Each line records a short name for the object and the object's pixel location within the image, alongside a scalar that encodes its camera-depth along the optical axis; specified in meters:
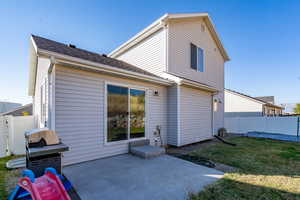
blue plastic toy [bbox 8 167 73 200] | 2.01
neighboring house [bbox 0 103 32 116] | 11.45
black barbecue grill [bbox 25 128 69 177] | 2.47
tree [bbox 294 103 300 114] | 23.24
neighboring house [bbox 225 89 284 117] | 15.69
